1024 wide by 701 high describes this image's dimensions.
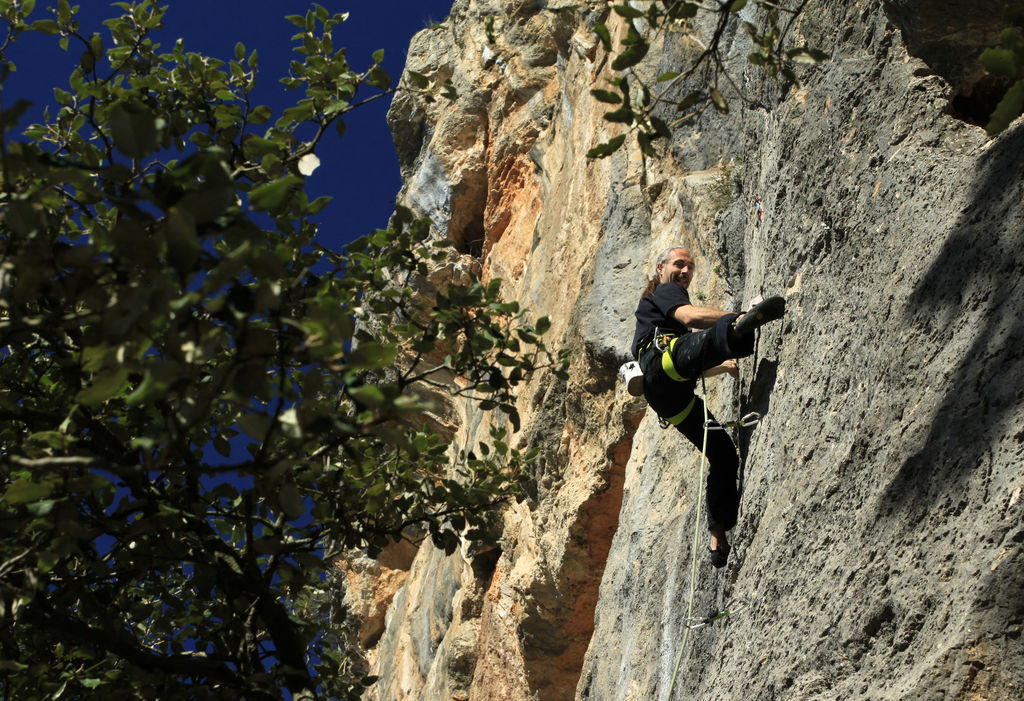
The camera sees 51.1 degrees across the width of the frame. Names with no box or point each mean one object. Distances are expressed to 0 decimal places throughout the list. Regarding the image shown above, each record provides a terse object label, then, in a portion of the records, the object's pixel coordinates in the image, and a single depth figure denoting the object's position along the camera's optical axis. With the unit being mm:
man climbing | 5297
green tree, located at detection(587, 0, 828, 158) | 3575
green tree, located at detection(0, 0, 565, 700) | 2512
